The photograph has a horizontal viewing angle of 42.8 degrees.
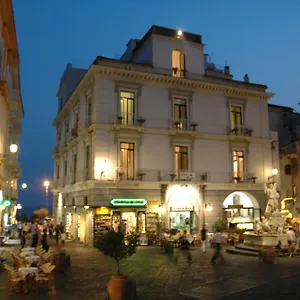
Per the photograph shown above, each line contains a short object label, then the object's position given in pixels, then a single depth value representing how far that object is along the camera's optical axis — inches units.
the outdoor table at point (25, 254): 569.1
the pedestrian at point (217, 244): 674.2
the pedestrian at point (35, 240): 893.8
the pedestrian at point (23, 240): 977.5
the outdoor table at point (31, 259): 514.6
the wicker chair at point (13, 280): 441.3
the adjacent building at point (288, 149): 1446.9
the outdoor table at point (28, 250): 620.9
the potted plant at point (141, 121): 1076.8
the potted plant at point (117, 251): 367.9
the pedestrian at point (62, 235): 1212.4
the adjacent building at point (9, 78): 765.9
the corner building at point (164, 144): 1044.5
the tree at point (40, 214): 2541.8
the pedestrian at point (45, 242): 798.5
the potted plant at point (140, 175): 1056.8
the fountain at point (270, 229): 798.5
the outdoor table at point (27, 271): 442.7
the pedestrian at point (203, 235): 853.4
